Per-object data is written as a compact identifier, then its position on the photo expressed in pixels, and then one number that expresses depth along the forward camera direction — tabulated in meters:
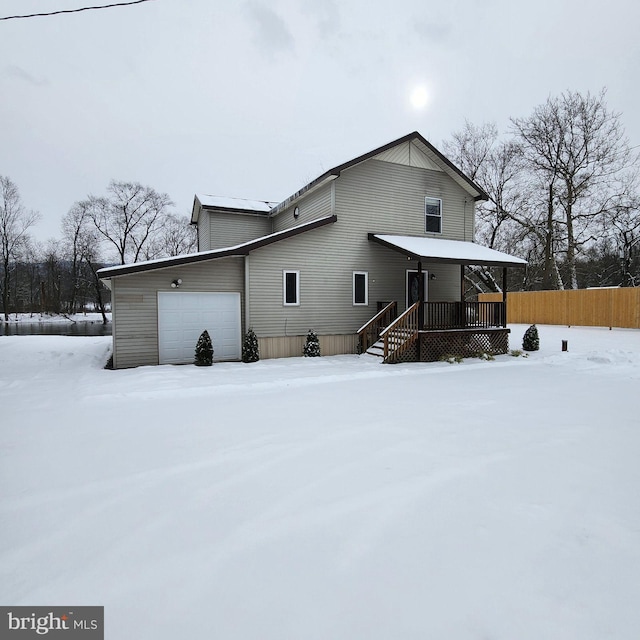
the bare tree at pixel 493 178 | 25.17
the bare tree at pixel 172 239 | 42.41
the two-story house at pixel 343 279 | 11.26
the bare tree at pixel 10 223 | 38.66
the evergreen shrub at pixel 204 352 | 10.99
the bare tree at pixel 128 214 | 38.56
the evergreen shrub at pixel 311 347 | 12.76
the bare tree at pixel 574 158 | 22.47
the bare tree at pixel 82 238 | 40.81
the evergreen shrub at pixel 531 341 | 13.97
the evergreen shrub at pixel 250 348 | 11.78
